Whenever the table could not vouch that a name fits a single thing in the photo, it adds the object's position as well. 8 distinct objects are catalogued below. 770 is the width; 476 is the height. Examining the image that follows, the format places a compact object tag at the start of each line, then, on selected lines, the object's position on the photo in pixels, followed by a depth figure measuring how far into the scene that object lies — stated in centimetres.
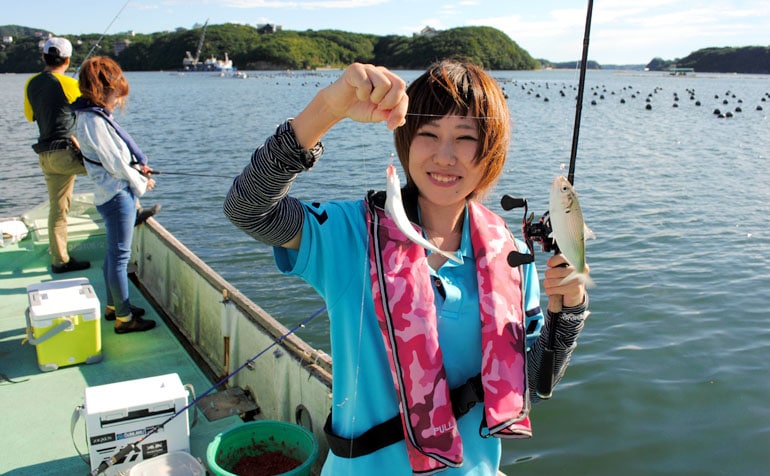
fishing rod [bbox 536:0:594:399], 191
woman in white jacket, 444
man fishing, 556
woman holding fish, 173
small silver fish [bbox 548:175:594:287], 168
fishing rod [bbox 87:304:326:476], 314
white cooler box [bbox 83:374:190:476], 317
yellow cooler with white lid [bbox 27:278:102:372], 429
